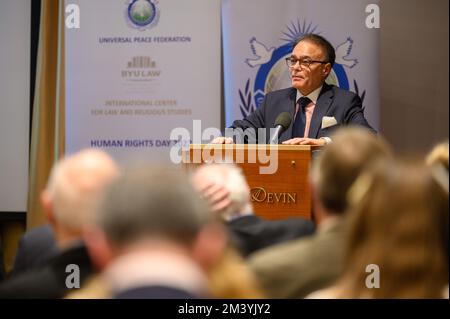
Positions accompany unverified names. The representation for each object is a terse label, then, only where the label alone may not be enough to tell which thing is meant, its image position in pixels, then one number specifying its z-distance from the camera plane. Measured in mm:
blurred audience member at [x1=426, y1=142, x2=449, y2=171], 5637
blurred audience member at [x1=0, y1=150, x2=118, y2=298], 4692
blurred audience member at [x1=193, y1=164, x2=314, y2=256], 5653
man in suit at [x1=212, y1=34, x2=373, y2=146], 11168
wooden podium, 8210
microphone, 9162
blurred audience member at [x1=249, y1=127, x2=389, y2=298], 4940
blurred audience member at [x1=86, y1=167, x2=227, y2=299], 2782
